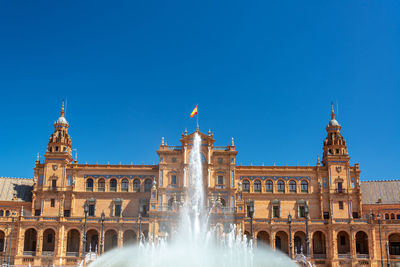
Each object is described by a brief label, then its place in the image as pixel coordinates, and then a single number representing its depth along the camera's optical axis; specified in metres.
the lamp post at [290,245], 72.89
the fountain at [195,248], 57.44
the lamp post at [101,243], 70.56
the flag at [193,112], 84.19
